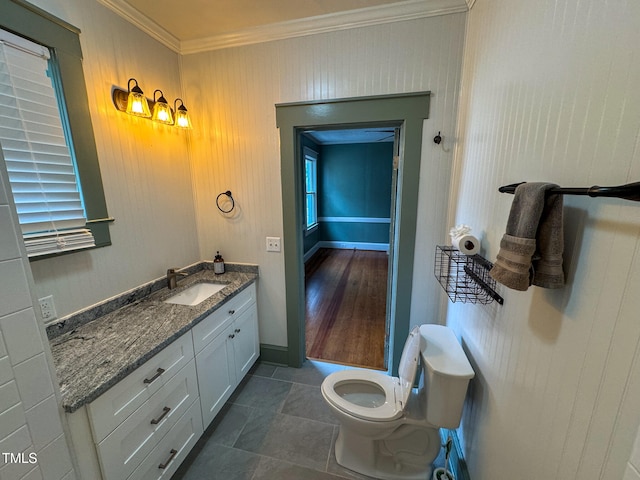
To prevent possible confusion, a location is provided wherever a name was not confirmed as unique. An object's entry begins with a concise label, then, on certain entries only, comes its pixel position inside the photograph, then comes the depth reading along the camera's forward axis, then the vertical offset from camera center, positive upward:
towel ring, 2.07 -0.11
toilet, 1.22 -1.16
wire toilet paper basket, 1.10 -0.43
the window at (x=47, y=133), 1.08 +0.26
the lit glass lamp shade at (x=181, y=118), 1.78 +0.50
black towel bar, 0.44 -0.01
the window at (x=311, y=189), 5.56 +0.00
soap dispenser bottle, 2.13 -0.63
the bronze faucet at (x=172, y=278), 1.85 -0.64
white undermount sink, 1.86 -0.79
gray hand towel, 0.65 -0.14
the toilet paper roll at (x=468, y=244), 1.17 -0.26
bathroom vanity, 0.97 -0.87
